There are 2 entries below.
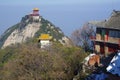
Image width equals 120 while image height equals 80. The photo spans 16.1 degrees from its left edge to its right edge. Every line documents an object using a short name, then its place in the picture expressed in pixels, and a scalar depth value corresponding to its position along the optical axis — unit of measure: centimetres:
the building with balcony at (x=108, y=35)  5284
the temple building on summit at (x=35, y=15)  13185
